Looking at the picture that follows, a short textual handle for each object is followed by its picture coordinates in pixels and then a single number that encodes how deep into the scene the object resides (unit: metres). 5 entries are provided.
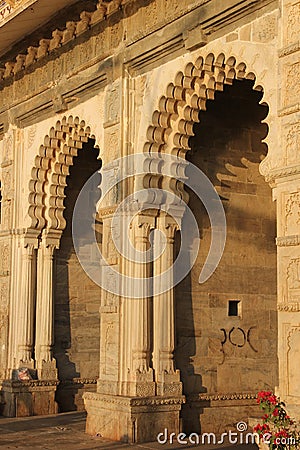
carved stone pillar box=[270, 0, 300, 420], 9.96
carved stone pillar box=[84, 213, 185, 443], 13.03
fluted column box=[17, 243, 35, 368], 17.24
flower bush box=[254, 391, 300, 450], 9.31
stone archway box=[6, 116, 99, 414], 17.00
